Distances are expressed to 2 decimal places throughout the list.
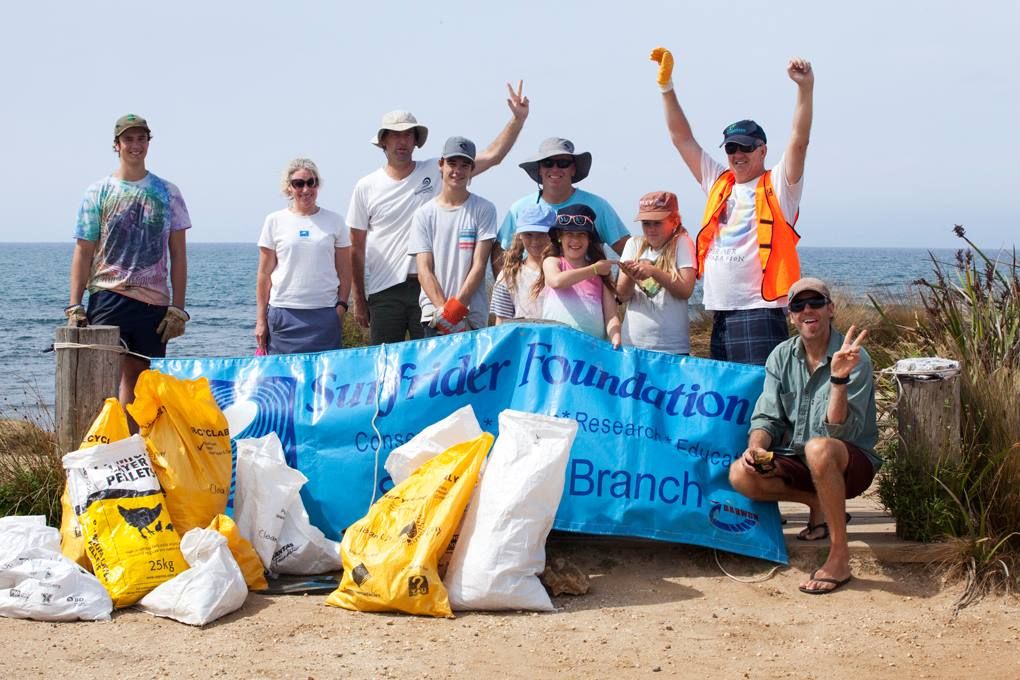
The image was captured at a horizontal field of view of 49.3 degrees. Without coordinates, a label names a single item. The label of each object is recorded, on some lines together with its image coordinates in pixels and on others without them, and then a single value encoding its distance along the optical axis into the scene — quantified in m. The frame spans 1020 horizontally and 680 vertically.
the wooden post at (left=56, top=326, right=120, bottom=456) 5.74
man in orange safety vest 5.62
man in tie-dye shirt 6.28
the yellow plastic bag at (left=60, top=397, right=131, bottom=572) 5.02
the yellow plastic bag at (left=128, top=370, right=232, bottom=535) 5.20
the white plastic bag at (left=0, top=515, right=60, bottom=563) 4.89
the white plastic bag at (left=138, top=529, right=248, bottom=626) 4.62
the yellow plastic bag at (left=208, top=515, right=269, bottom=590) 5.04
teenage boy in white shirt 6.35
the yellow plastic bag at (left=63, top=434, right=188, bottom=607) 4.83
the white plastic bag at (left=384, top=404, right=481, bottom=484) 5.23
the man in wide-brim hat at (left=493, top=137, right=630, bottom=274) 6.23
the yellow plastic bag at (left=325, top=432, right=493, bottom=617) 4.68
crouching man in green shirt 4.93
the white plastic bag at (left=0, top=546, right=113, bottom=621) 4.68
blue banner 5.35
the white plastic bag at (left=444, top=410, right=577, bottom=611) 4.72
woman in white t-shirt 6.39
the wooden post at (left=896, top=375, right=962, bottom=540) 5.18
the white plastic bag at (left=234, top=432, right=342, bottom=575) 5.27
